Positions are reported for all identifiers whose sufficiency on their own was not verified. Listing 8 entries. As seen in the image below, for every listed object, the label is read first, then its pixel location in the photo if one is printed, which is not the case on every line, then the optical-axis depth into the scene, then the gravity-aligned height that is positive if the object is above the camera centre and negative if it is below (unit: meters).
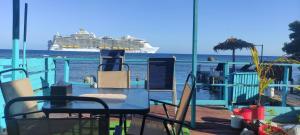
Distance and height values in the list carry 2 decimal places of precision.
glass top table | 1.65 -0.33
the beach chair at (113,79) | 3.06 -0.26
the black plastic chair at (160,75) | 4.11 -0.27
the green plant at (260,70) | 3.34 -0.15
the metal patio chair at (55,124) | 1.21 -0.33
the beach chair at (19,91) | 1.97 -0.29
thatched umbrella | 10.68 +0.65
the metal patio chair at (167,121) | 1.78 -0.54
